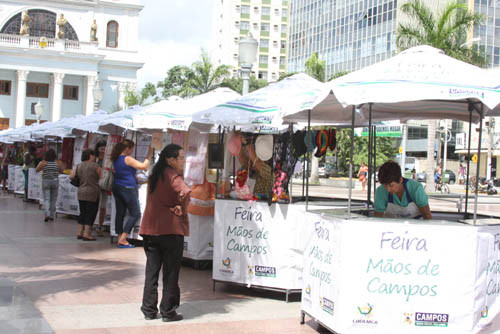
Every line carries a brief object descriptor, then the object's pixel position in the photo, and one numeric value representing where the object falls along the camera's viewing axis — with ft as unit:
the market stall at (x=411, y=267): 18.86
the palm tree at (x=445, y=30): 104.94
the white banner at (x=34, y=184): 69.92
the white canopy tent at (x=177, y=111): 34.14
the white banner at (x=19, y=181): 82.94
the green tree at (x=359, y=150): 175.14
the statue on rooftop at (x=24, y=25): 231.50
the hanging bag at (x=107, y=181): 39.99
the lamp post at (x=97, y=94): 99.71
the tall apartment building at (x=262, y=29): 391.65
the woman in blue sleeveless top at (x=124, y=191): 36.32
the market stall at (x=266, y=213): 25.43
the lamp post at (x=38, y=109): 130.44
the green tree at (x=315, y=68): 147.54
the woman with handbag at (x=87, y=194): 40.34
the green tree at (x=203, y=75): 177.47
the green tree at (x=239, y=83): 257.14
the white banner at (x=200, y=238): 32.19
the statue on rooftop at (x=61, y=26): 237.64
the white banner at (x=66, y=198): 54.75
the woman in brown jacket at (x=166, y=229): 20.99
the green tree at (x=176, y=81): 183.06
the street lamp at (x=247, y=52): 45.42
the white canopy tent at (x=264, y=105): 26.12
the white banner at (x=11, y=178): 87.33
